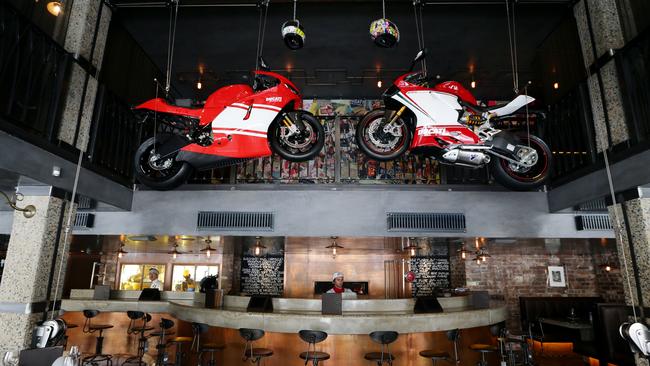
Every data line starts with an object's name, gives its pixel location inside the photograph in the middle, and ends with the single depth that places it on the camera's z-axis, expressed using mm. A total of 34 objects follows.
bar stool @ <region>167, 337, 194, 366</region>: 6223
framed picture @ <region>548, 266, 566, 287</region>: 10297
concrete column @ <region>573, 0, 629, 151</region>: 4207
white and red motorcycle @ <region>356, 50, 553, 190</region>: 4375
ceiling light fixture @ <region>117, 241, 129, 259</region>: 8702
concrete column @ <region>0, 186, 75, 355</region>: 3754
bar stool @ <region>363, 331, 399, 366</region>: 5211
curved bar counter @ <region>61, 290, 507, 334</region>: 5641
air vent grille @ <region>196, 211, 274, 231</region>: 5387
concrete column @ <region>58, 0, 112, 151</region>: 4363
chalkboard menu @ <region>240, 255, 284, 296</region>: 10938
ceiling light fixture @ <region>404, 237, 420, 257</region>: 7968
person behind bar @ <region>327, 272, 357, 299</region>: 7191
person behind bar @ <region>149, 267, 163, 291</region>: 11375
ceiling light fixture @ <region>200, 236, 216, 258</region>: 8178
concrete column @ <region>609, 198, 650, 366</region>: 3727
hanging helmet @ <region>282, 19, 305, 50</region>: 4258
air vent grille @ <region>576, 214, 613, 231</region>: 5461
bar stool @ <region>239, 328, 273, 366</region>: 5367
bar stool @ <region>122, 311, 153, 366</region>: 7390
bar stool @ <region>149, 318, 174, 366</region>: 5276
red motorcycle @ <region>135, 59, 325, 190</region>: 4355
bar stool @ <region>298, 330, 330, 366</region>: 5145
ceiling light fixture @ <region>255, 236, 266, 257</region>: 8200
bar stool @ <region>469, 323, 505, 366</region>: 5895
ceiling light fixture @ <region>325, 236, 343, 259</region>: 7680
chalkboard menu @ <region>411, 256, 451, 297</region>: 10516
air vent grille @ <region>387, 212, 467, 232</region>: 5320
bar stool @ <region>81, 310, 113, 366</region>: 7086
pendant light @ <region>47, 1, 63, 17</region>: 4445
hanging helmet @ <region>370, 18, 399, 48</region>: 4215
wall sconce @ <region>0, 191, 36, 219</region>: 3826
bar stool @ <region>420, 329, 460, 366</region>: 5505
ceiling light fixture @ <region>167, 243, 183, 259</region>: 9362
